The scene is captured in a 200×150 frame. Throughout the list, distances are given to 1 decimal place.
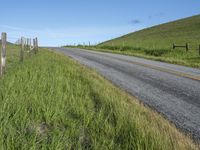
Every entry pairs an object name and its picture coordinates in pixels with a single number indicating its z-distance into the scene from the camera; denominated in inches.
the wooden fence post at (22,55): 373.6
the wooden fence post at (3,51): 218.6
